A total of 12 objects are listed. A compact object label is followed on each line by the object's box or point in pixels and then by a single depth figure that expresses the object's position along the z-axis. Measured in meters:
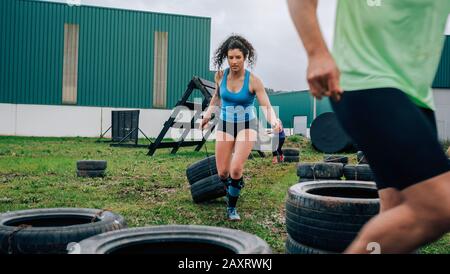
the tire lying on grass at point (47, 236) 2.57
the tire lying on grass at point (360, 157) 9.51
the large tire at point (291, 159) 12.52
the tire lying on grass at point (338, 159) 9.25
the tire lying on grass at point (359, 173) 6.68
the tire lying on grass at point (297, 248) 2.93
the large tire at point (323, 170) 6.62
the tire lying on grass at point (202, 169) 5.92
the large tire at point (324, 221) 2.86
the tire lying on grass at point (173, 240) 1.95
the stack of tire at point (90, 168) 8.05
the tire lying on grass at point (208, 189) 5.61
